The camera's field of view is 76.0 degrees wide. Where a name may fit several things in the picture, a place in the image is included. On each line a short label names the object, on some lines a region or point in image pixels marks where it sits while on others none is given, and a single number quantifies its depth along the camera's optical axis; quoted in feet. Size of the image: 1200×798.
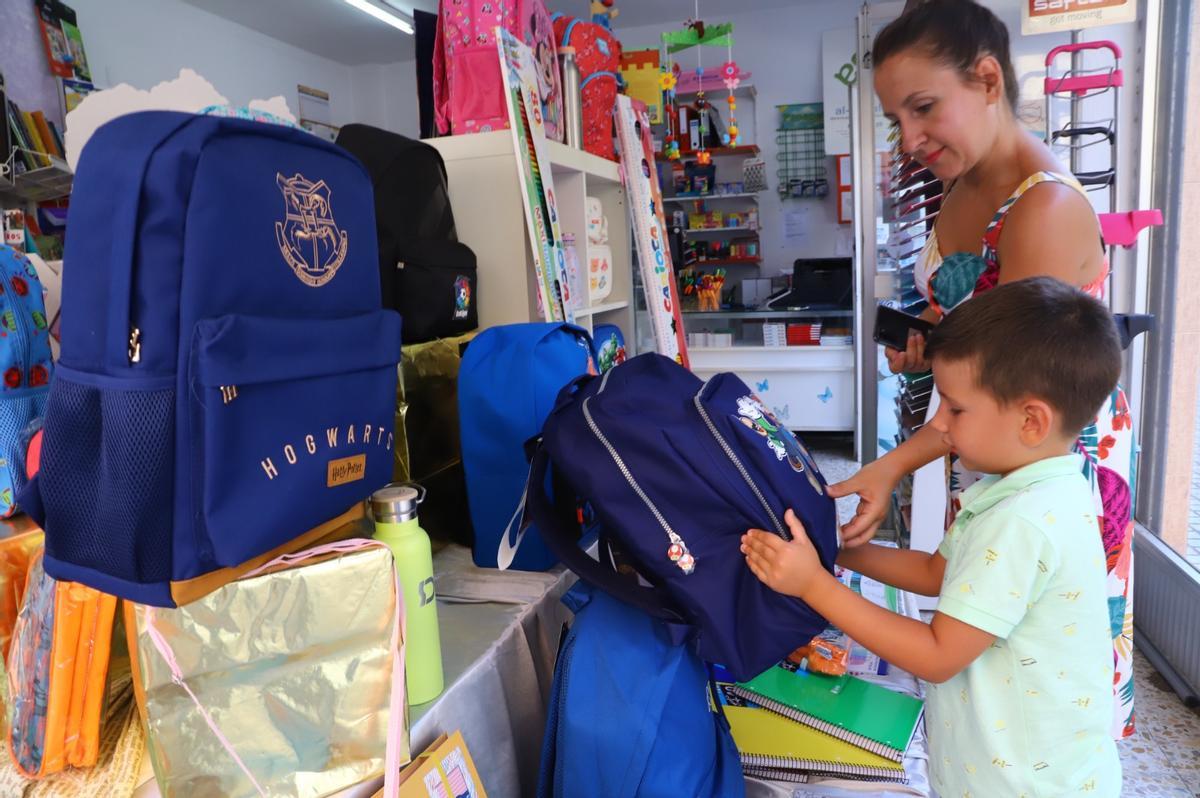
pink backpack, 6.60
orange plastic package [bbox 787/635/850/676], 4.46
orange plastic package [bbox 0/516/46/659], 3.07
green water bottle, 3.07
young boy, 2.88
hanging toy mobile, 13.74
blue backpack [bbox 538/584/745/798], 3.32
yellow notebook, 3.85
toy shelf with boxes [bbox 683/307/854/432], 15.21
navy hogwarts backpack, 2.30
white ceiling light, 20.36
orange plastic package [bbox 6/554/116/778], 2.76
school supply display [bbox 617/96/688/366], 9.71
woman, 3.63
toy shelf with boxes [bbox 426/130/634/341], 6.59
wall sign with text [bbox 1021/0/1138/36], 7.72
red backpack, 8.59
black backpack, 4.99
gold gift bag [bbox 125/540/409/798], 2.60
